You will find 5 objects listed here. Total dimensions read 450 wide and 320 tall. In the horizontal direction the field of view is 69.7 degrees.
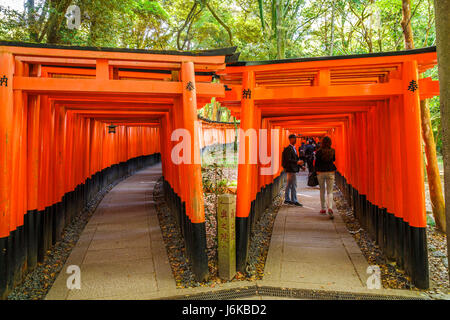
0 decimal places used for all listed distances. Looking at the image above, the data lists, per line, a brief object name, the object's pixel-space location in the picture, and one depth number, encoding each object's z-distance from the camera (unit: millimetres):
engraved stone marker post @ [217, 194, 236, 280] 4547
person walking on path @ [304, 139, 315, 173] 13422
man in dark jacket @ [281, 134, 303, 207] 8914
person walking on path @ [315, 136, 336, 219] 7553
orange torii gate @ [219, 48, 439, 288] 4344
